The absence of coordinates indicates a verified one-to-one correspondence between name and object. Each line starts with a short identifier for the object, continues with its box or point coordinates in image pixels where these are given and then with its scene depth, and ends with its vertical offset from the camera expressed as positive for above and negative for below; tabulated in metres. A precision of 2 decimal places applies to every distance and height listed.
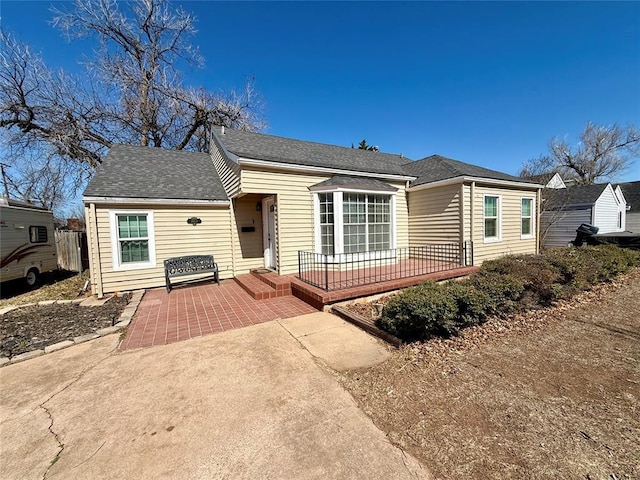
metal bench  7.51 -1.09
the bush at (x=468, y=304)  4.19 -1.34
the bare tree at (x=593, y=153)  26.69 +7.07
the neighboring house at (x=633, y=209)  23.00 +0.80
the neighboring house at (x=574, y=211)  17.86 +0.63
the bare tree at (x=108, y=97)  12.95 +7.78
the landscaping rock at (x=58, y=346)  4.09 -1.80
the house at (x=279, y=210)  7.34 +0.59
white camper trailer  8.38 -0.19
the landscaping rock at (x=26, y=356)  3.82 -1.81
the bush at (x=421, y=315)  3.82 -1.38
